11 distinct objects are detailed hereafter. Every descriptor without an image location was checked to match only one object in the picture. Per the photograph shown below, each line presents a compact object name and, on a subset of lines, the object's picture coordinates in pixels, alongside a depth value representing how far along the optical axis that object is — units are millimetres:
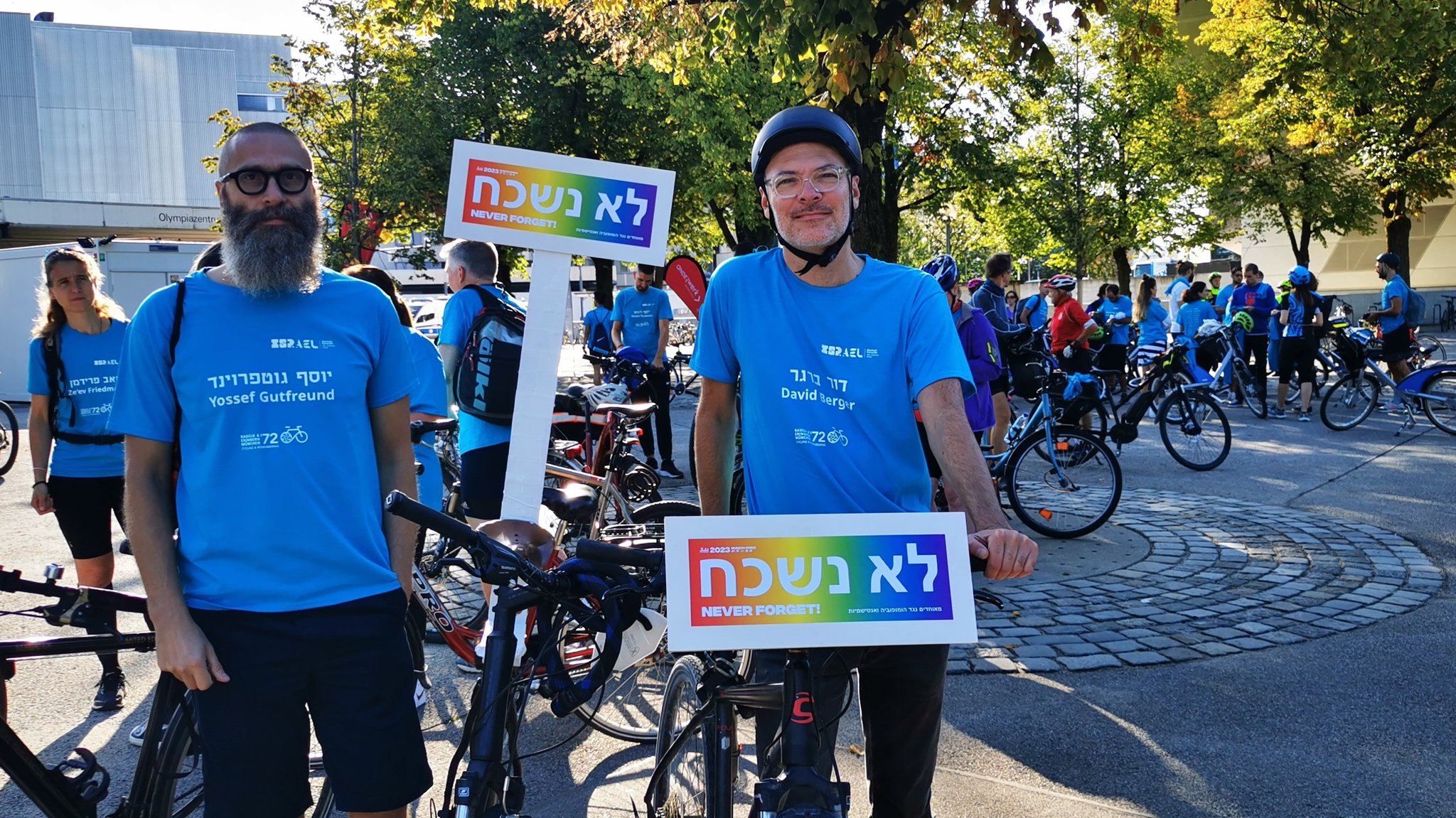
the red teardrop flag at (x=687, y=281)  8562
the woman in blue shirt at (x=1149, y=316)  15844
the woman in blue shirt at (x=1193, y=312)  16516
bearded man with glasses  2314
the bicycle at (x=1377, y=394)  12266
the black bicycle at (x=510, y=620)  2148
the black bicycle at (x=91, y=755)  2803
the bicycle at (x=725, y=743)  1930
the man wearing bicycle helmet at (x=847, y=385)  2303
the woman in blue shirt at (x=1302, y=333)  13695
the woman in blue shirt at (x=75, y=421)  5070
